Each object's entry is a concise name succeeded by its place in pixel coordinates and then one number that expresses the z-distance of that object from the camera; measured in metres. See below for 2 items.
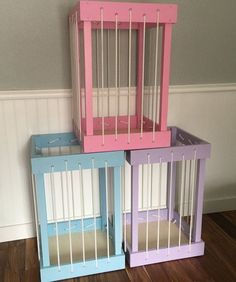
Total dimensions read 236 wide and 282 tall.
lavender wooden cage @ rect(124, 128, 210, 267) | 1.50
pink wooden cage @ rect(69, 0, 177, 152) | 1.29
